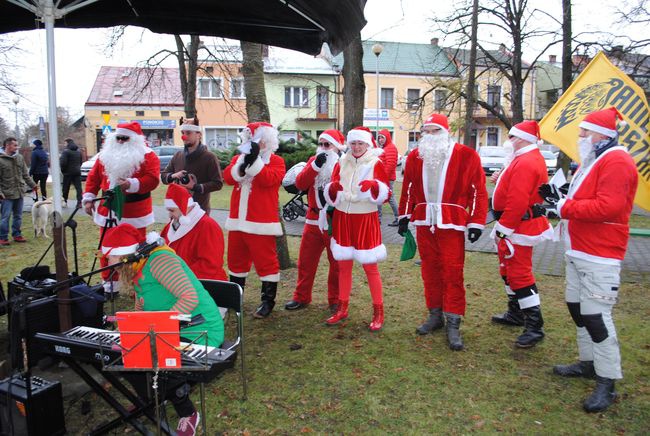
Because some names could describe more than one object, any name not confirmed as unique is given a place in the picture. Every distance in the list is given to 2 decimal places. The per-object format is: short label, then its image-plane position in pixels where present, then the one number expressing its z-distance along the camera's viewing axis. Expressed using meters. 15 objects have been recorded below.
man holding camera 5.08
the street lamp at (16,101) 20.65
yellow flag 5.59
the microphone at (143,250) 2.75
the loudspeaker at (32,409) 2.76
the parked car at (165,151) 24.18
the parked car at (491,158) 27.08
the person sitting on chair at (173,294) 2.79
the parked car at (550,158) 27.43
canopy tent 4.23
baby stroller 11.00
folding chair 3.19
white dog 9.10
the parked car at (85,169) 22.21
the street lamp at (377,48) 18.17
